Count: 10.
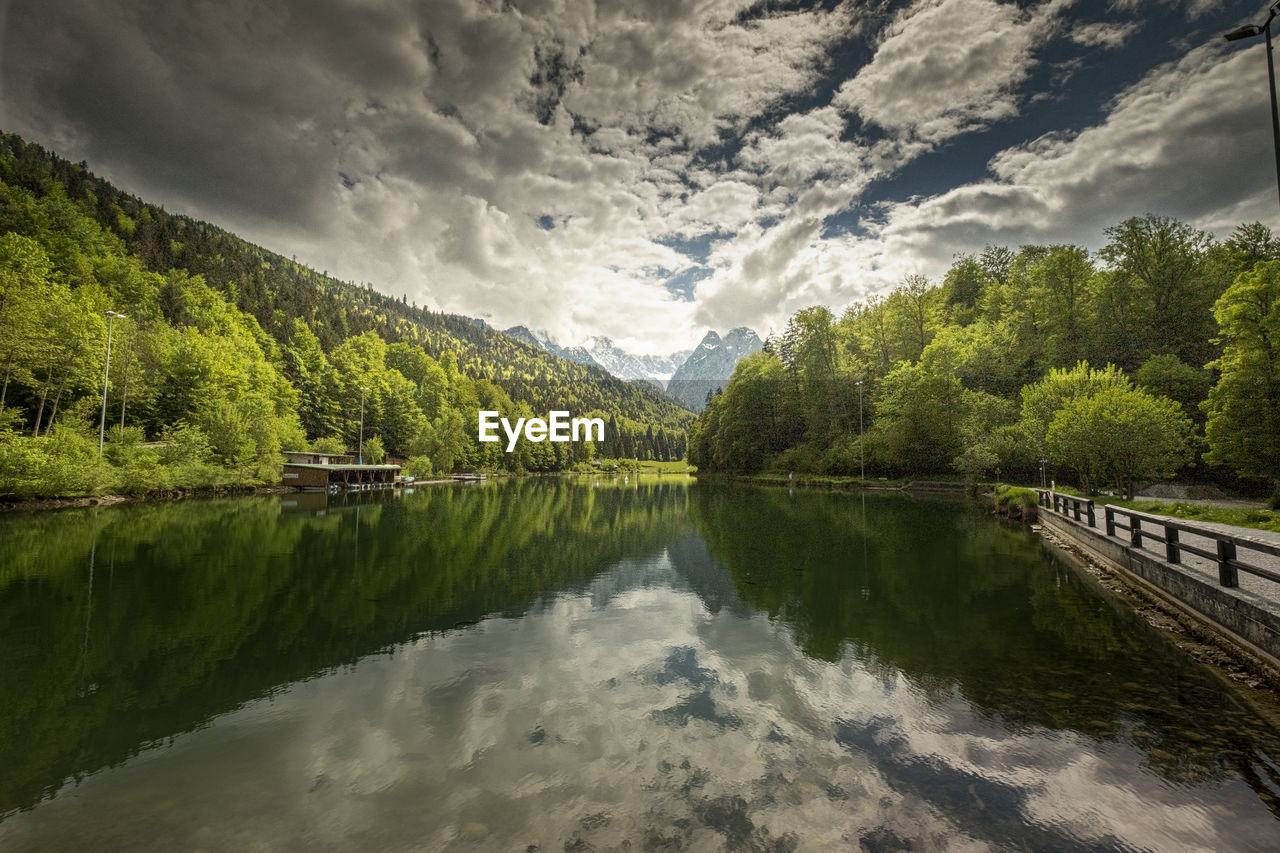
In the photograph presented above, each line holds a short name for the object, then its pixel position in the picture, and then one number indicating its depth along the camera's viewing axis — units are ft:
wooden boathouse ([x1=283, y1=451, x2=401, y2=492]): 201.36
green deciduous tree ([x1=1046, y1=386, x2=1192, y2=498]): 94.07
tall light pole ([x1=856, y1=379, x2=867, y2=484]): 200.70
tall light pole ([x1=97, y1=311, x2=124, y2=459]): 122.42
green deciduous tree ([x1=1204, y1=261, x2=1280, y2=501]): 86.99
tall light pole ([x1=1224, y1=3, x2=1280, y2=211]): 40.34
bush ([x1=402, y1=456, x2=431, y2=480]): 260.83
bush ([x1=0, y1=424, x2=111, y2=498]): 98.37
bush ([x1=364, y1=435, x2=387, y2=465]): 257.75
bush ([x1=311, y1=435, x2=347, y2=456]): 229.04
